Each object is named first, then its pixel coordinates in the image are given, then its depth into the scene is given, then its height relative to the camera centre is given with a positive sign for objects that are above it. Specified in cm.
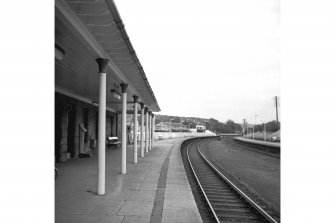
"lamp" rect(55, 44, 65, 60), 486 +128
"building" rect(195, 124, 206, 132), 9450 -172
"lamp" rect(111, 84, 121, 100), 1013 +111
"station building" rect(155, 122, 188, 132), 11631 -130
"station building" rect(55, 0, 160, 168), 448 +166
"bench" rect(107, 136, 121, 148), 2298 -163
